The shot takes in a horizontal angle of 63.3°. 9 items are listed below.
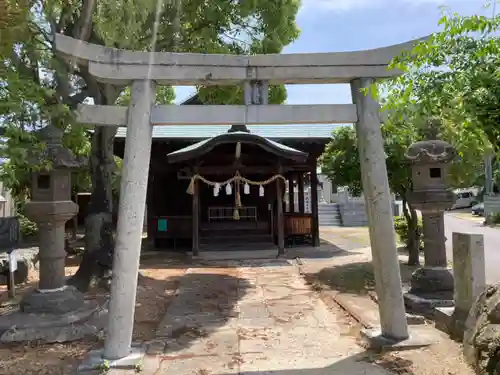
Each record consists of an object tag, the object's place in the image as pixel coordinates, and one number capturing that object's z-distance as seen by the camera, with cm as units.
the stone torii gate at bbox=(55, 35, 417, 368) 481
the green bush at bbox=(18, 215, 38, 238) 1863
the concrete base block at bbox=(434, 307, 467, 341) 519
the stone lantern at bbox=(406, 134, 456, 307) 725
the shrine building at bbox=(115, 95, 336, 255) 1395
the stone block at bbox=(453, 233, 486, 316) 523
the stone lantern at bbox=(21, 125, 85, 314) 656
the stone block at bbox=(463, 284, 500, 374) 387
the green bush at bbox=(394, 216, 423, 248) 1459
